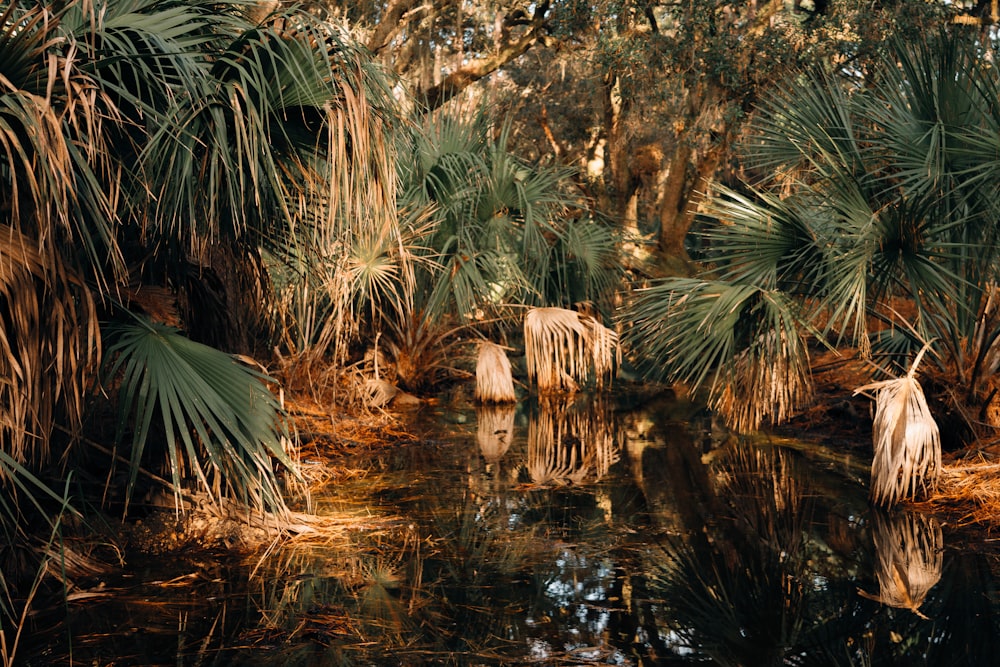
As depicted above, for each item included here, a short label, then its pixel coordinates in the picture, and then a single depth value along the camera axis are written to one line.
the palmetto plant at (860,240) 6.32
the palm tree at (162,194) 4.00
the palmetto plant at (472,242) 10.95
